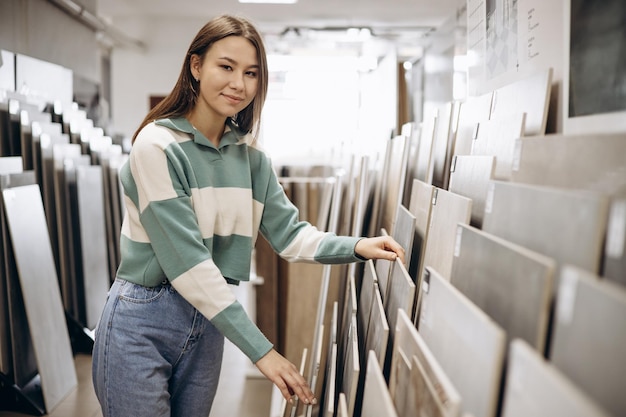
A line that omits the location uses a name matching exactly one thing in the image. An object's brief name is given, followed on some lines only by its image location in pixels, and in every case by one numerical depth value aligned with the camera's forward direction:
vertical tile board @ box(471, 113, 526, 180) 1.29
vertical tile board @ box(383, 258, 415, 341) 1.16
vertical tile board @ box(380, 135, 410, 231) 1.99
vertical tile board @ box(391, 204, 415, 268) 1.50
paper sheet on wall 1.33
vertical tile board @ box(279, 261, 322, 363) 3.12
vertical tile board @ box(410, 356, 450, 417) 0.78
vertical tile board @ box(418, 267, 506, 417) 0.73
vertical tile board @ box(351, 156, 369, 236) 2.34
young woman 1.31
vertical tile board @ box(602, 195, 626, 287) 0.68
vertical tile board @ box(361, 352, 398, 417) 0.87
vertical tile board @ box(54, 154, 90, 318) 3.53
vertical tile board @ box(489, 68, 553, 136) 1.29
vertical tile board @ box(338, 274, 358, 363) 1.87
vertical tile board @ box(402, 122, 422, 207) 2.21
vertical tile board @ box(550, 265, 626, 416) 0.60
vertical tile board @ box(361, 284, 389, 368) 1.16
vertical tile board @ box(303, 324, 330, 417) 1.83
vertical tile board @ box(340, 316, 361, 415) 1.11
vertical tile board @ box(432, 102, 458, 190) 1.89
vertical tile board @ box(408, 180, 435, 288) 1.53
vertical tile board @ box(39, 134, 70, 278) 3.44
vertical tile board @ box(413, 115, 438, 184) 1.83
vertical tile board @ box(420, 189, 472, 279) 1.21
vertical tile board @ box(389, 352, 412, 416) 0.94
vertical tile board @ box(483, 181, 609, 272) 0.73
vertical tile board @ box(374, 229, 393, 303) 1.53
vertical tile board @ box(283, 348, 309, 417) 1.96
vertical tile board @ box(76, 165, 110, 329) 3.67
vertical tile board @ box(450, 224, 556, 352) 0.76
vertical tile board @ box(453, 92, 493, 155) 1.62
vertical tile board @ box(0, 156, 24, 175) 2.86
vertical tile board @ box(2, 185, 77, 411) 2.85
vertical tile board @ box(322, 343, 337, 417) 1.20
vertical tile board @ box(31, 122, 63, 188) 3.39
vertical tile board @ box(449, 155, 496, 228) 1.26
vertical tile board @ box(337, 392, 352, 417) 1.03
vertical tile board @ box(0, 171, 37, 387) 2.81
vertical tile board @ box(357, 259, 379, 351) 1.58
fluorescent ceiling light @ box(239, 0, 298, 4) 6.84
